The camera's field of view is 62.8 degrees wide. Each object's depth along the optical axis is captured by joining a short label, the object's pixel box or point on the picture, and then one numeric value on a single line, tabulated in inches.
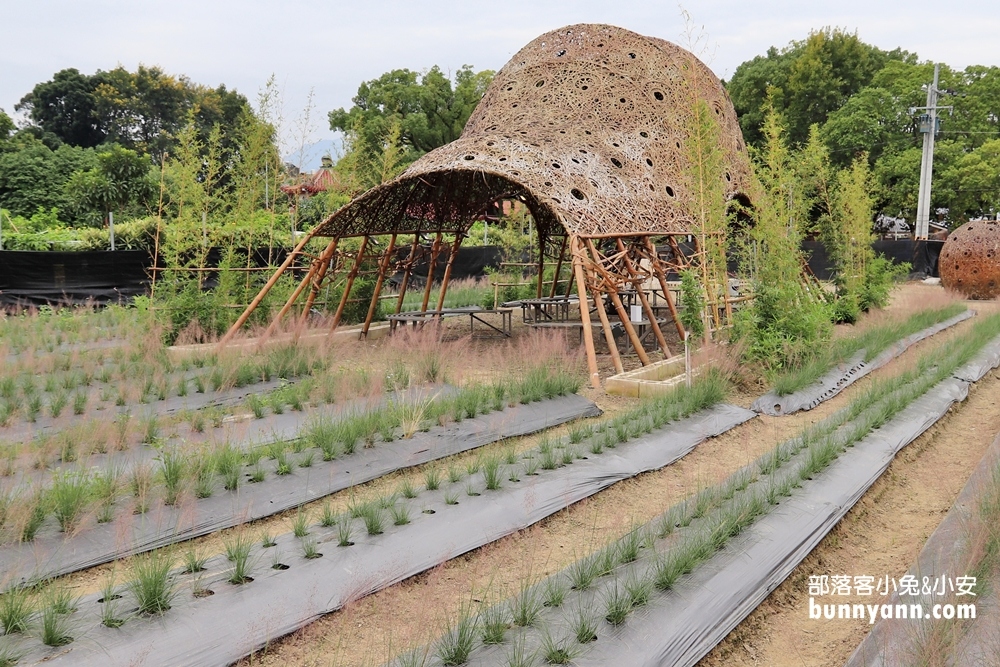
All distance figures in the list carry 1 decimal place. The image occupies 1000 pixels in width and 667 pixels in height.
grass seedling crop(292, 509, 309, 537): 159.9
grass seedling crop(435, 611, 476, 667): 114.9
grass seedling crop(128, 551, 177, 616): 127.7
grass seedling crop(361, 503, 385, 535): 162.4
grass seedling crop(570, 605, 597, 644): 120.2
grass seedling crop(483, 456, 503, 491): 191.2
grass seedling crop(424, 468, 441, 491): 191.6
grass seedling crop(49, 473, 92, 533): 159.5
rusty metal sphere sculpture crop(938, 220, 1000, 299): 739.4
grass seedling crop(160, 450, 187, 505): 176.7
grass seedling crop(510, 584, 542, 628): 125.4
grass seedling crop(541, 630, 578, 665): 115.0
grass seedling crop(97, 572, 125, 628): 122.8
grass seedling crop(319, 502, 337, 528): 167.3
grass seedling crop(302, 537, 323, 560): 150.8
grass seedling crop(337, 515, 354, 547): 156.8
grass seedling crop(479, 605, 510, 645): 120.7
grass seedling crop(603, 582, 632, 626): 125.7
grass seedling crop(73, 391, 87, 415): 261.1
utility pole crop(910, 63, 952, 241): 1006.4
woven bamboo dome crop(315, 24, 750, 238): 379.6
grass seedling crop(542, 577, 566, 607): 131.6
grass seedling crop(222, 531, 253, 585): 139.9
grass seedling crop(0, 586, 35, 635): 118.9
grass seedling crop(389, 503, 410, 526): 167.9
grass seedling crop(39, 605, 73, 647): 116.9
